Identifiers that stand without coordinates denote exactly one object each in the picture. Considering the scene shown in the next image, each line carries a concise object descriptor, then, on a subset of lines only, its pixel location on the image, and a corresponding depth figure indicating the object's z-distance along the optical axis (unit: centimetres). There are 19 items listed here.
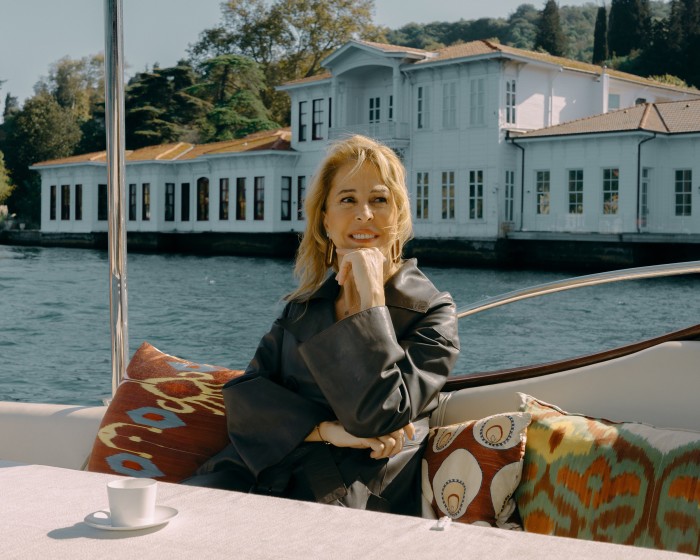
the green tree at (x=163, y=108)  3709
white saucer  99
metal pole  203
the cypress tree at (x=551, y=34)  4356
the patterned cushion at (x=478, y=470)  142
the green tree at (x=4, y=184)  4028
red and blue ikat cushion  171
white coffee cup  99
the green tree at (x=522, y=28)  5222
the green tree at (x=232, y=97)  3631
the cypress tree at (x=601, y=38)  4238
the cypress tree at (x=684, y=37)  3650
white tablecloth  92
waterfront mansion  1986
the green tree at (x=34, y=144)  4191
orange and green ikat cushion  128
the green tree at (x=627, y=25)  4116
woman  143
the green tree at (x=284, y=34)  4009
